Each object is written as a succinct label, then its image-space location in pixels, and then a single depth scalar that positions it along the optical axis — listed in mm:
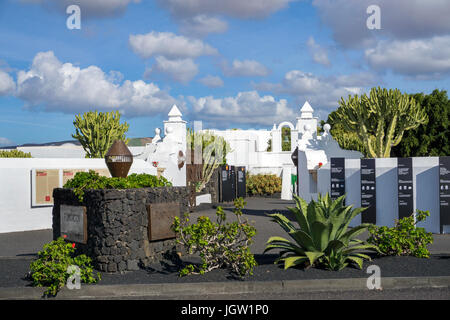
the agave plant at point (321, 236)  7648
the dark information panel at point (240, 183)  29062
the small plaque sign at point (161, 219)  8336
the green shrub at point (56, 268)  6801
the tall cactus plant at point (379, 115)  21734
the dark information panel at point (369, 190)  14359
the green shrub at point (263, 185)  31297
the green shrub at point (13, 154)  28319
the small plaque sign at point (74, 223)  8203
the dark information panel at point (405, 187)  13734
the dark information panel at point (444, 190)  13195
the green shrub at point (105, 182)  8312
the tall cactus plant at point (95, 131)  23109
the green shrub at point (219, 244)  7387
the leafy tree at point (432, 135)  37000
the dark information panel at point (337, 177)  15117
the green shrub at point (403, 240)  8508
